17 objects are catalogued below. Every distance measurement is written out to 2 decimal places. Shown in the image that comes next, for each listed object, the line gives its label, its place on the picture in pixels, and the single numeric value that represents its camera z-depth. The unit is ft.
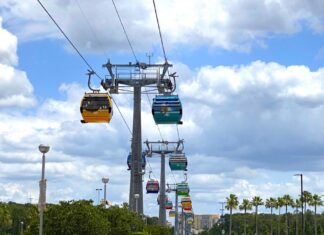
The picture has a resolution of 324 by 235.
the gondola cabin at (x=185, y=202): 430.20
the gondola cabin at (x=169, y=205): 474.12
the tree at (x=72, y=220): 145.69
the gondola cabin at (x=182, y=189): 355.77
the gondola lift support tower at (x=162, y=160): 332.39
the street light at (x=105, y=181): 167.45
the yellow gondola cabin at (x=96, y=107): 139.03
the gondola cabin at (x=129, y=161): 242.08
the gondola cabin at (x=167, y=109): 156.15
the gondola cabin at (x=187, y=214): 538.14
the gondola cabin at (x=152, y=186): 342.03
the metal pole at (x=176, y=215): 367.41
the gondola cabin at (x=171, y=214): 513.37
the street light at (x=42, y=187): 103.40
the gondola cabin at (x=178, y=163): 301.84
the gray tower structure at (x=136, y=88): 187.93
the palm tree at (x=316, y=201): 626.64
